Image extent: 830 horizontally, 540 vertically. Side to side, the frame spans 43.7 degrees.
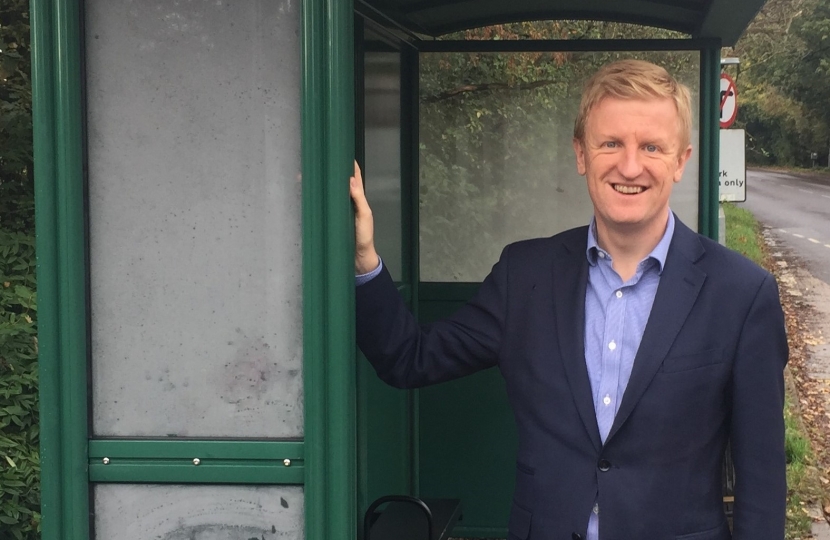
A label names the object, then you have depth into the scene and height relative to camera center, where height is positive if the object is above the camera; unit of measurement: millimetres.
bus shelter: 2215 -72
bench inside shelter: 2904 -856
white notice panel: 9625 +628
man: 2270 -290
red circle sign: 10117 +1291
